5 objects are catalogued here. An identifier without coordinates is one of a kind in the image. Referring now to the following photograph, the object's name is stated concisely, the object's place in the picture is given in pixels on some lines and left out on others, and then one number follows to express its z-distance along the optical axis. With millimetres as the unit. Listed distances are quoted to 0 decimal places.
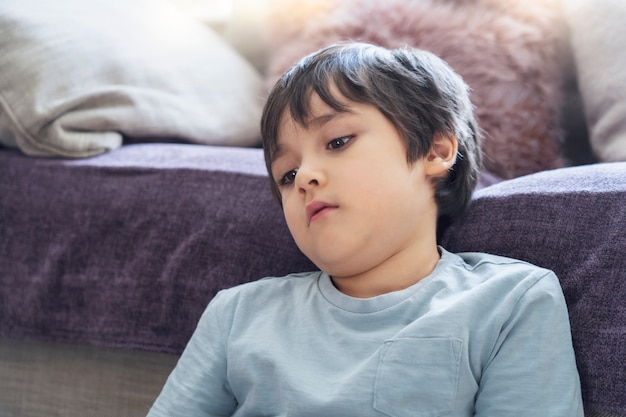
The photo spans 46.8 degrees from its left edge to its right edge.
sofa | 893
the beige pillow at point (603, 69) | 1182
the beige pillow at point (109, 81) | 1240
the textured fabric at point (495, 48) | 1265
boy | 776
